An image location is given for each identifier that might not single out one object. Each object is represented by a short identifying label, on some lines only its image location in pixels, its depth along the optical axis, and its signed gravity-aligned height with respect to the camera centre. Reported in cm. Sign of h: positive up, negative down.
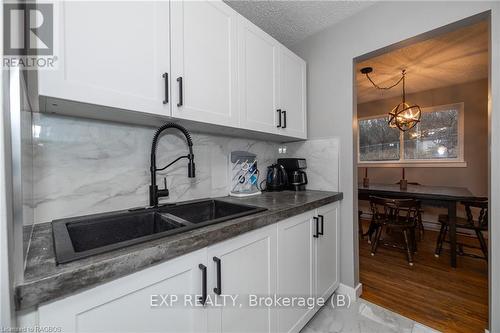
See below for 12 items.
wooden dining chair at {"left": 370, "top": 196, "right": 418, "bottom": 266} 248 -73
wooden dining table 236 -41
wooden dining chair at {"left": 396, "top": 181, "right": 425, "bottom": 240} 317 -105
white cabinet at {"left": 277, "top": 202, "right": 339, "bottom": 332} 124 -65
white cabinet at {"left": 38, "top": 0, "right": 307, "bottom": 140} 79 +48
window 368 +43
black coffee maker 200 -10
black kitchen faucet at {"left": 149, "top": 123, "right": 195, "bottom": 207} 120 -1
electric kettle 198 -13
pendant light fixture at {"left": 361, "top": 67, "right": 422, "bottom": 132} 291 +65
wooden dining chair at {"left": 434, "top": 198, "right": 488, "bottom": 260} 225 -70
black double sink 73 -27
